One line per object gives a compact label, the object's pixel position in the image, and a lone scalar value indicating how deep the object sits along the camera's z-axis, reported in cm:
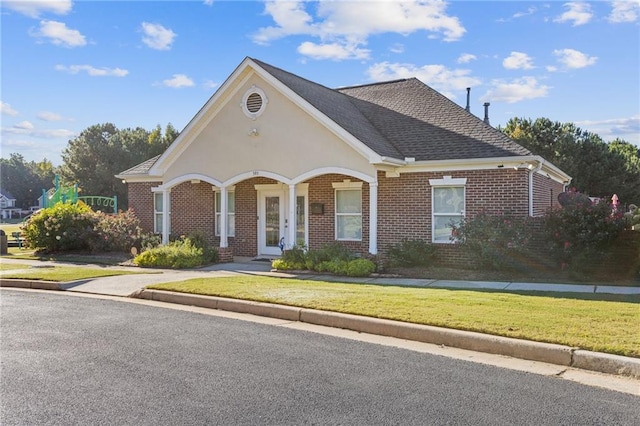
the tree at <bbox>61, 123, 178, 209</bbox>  5966
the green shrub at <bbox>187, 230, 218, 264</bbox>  1709
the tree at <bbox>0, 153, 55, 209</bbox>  11235
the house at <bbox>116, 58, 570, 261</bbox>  1523
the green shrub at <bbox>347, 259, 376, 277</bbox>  1383
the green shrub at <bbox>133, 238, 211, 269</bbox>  1625
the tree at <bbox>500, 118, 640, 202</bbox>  3662
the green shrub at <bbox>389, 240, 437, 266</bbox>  1475
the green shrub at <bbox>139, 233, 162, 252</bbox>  1922
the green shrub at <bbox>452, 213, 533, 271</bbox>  1345
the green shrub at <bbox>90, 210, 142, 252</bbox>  2020
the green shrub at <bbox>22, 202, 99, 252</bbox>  2067
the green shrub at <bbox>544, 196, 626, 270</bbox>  1267
